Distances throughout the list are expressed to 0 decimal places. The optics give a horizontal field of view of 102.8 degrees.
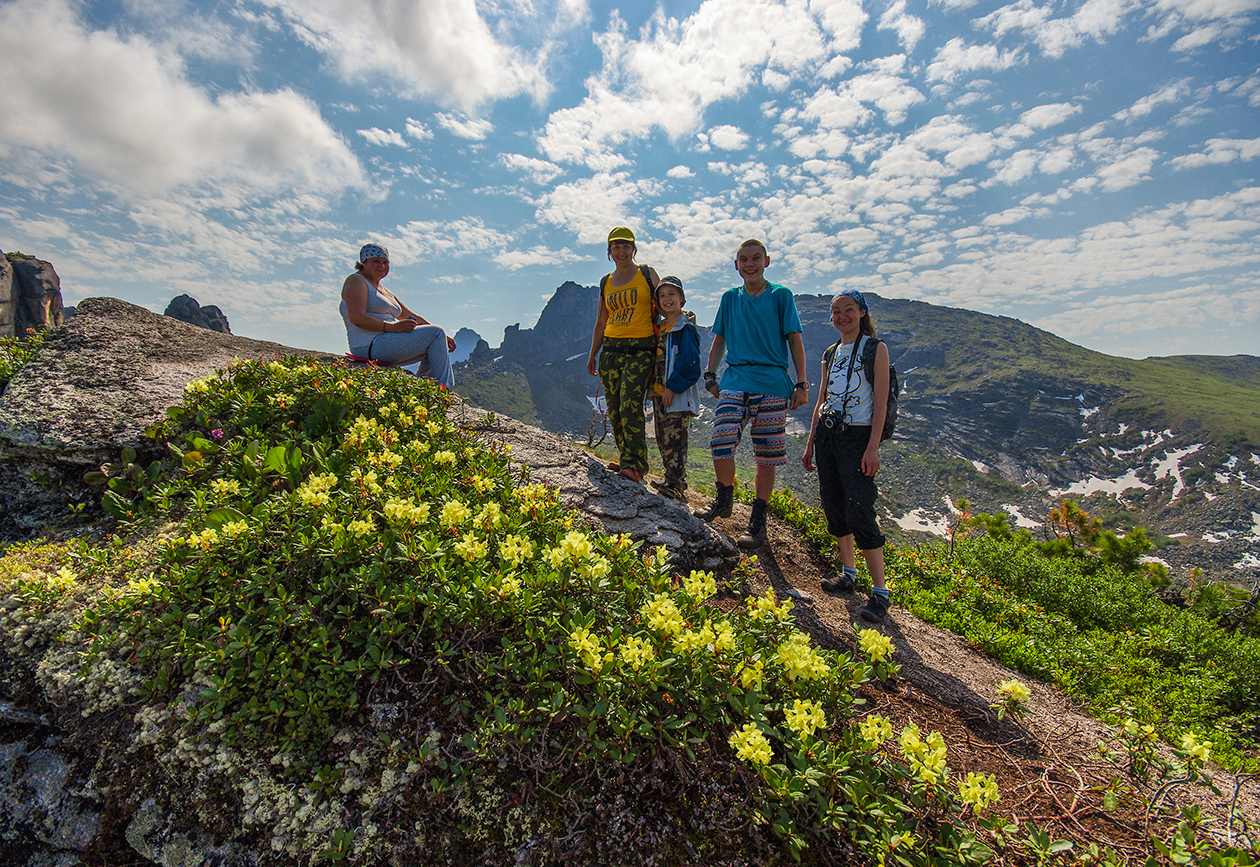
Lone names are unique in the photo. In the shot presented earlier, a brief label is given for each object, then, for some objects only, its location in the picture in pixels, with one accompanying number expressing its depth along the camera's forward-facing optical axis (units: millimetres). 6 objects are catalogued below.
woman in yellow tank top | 5574
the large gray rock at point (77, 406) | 3611
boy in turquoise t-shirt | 5348
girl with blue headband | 4465
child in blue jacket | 5480
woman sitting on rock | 5812
